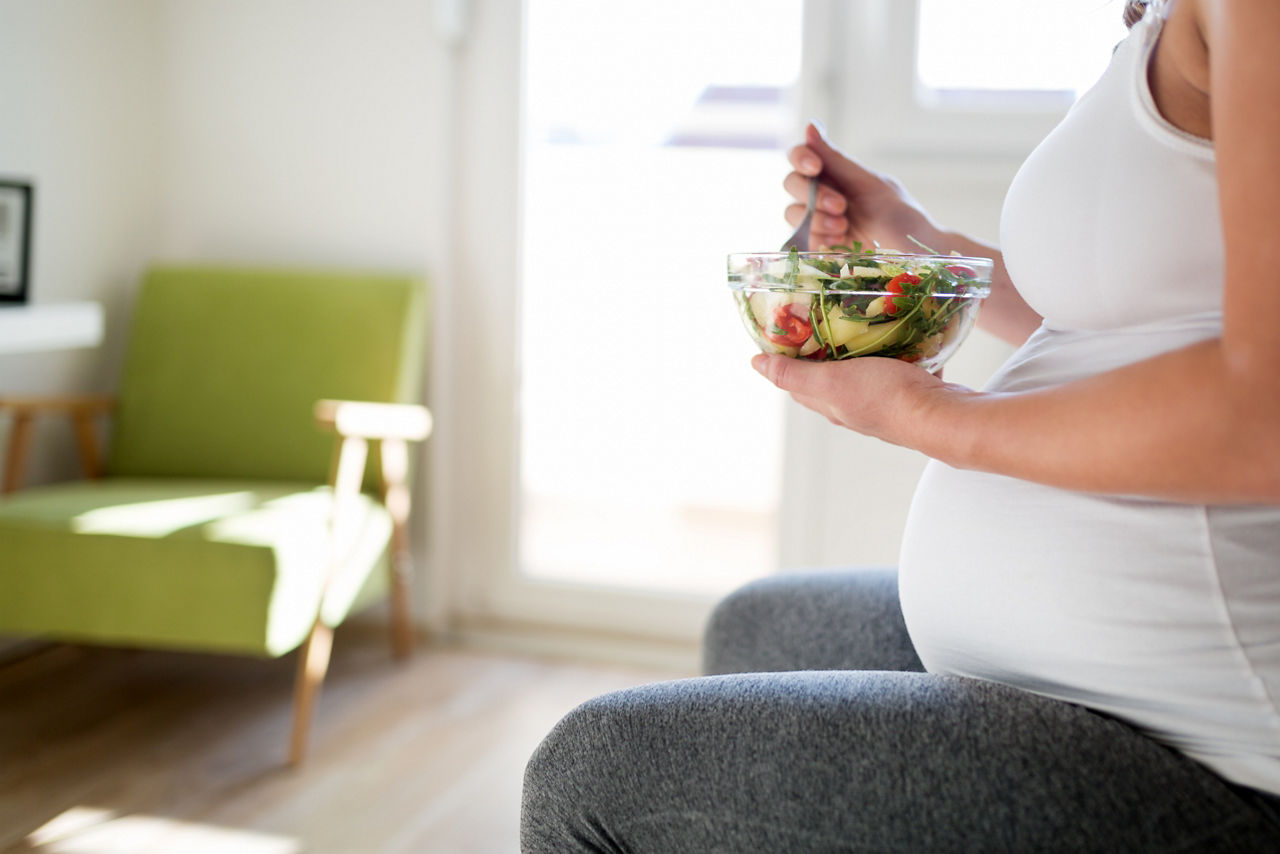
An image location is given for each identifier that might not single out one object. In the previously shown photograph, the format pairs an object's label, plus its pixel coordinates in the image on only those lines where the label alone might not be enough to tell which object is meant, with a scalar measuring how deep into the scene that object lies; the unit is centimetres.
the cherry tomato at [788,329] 81
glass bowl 79
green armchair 195
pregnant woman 60
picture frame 238
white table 166
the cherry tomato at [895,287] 79
